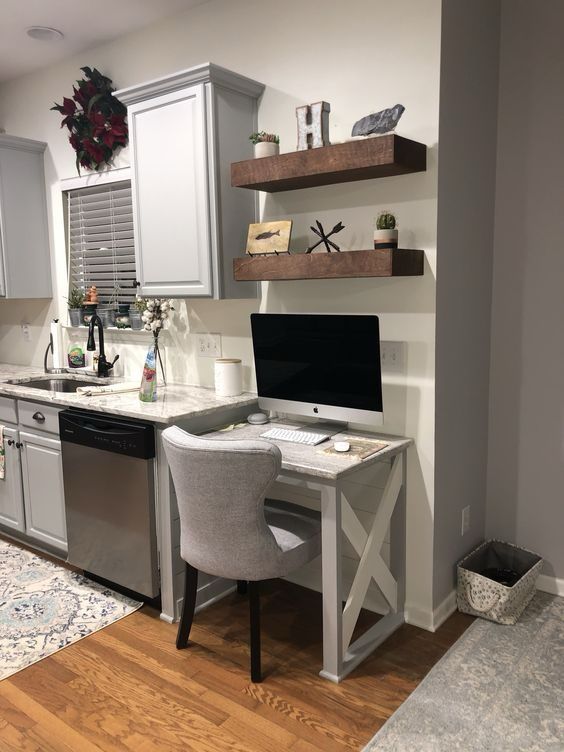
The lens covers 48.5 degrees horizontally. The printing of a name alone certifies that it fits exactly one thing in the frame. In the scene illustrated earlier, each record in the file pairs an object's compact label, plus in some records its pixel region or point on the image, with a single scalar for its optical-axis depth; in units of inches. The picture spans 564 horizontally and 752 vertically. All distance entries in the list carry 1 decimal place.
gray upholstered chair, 82.5
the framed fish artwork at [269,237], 105.2
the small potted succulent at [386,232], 93.3
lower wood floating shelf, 91.4
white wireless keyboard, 100.4
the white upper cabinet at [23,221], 152.9
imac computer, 97.7
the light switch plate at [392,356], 101.9
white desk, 87.5
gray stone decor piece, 91.4
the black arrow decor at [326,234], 101.2
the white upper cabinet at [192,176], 107.8
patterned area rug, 98.8
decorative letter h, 97.5
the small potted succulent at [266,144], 104.7
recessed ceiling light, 131.1
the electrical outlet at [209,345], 127.7
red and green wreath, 136.8
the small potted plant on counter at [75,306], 152.0
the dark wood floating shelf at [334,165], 89.3
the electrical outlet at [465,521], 111.5
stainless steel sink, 145.7
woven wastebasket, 101.7
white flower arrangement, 130.6
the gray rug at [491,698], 77.2
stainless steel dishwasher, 105.2
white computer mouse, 94.7
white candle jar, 117.6
